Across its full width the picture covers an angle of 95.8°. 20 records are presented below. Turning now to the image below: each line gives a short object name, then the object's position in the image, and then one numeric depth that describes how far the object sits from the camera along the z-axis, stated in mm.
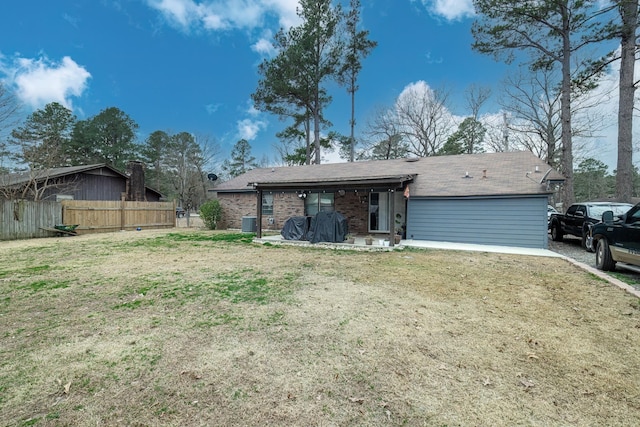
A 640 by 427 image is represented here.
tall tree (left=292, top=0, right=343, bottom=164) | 19891
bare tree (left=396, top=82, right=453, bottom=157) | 24438
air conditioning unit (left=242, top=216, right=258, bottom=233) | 14586
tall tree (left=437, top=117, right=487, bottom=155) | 24750
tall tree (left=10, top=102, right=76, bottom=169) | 27414
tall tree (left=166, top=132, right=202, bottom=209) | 32250
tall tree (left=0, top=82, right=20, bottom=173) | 14467
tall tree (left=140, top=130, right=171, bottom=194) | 35219
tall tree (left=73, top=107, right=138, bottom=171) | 31359
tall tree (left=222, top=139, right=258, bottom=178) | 39250
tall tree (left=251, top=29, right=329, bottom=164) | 19719
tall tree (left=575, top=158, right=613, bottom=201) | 37969
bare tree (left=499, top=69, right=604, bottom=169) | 18547
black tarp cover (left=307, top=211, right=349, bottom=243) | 10289
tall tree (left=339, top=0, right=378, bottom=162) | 21062
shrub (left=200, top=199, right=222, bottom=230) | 16109
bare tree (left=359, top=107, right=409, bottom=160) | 25750
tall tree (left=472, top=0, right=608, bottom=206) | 12508
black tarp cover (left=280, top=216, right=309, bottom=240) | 10906
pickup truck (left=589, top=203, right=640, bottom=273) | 5577
